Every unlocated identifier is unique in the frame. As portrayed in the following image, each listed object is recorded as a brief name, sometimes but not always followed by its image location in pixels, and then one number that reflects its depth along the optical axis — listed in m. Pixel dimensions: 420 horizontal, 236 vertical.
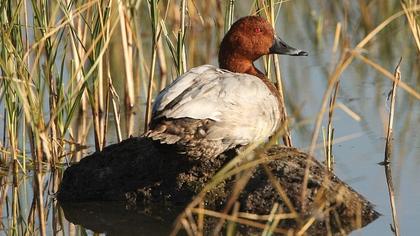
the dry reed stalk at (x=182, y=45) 12.53
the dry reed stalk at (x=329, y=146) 11.85
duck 11.15
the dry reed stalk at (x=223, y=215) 8.41
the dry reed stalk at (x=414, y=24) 11.54
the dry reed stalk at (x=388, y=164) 11.05
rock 11.14
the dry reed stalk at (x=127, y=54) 13.82
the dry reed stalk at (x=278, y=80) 13.17
